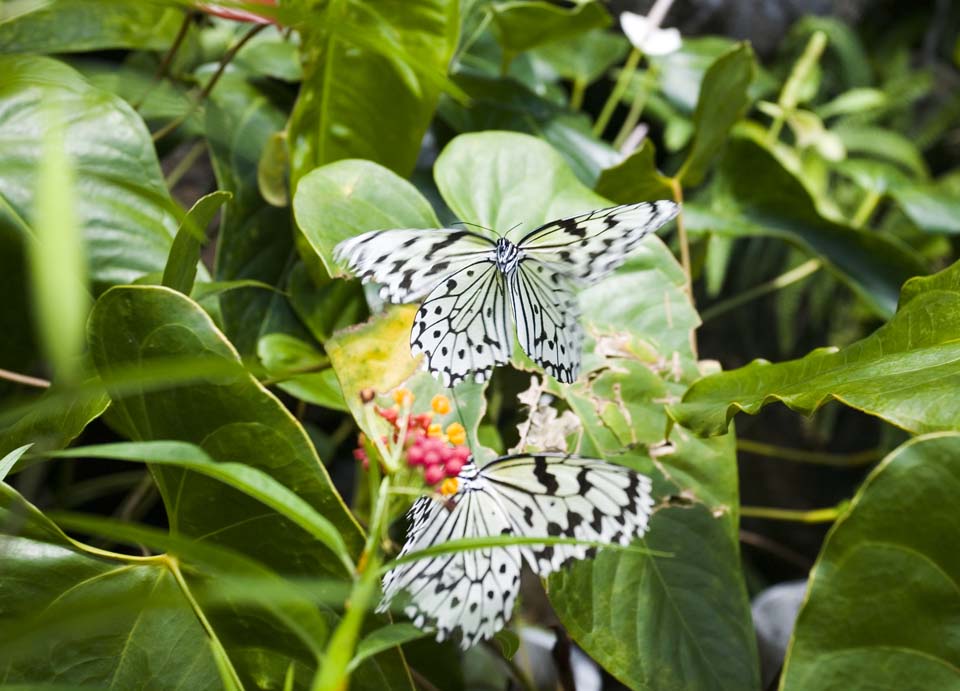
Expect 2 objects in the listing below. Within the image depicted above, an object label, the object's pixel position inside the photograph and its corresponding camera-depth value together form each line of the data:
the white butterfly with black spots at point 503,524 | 0.57
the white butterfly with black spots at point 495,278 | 0.64
